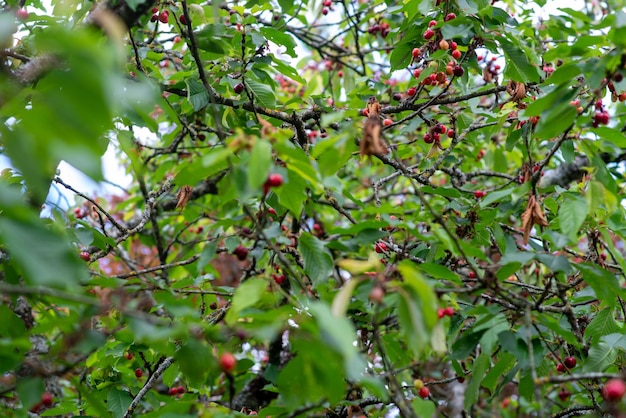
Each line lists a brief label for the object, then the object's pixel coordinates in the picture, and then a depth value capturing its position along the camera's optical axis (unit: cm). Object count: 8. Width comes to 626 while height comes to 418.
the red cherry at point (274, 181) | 155
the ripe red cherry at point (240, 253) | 186
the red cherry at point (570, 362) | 230
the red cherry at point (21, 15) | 230
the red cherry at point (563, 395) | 334
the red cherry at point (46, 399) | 212
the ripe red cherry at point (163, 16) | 281
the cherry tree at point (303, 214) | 116
